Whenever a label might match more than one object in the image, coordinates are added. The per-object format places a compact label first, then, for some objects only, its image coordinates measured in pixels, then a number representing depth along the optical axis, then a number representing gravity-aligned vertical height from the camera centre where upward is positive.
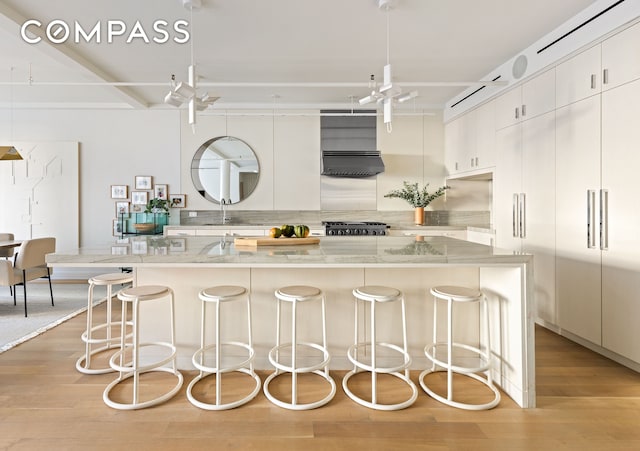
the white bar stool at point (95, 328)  2.57 -0.78
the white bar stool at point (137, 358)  2.12 -0.82
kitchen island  2.25 -0.44
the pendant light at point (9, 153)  4.45 +0.82
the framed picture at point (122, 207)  5.55 +0.21
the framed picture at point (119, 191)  5.54 +0.45
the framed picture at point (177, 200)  5.55 +0.31
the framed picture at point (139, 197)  5.54 +0.36
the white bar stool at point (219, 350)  2.11 -0.82
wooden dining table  4.07 -0.24
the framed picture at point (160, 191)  5.53 +0.45
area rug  3.36 -0.96
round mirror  5.54 +0.76
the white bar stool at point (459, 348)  2.13 -0.83
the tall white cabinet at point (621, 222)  2.52 -0.02
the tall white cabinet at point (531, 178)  3.32 +0.41
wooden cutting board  2.55 -0.14
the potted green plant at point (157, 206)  5.25 +0.22
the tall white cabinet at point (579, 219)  2.83 +0.00
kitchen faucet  5.53 +0.19
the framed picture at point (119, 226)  5.14 -0.07
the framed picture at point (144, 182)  5.53 +0.58
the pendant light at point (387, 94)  2.57 +0.89
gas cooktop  4.84 -0.11
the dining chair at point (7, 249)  4.18 -0.30
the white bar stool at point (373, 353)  2.12 -0.85
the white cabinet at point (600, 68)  2.52 +1.12
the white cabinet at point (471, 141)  4.33 +1.01
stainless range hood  5.52 +1.29
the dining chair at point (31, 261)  3.90 -0.41
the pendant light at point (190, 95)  2.51 +0.88
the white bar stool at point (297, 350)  2.11 -0.83
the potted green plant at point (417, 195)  5.40 +0.36
